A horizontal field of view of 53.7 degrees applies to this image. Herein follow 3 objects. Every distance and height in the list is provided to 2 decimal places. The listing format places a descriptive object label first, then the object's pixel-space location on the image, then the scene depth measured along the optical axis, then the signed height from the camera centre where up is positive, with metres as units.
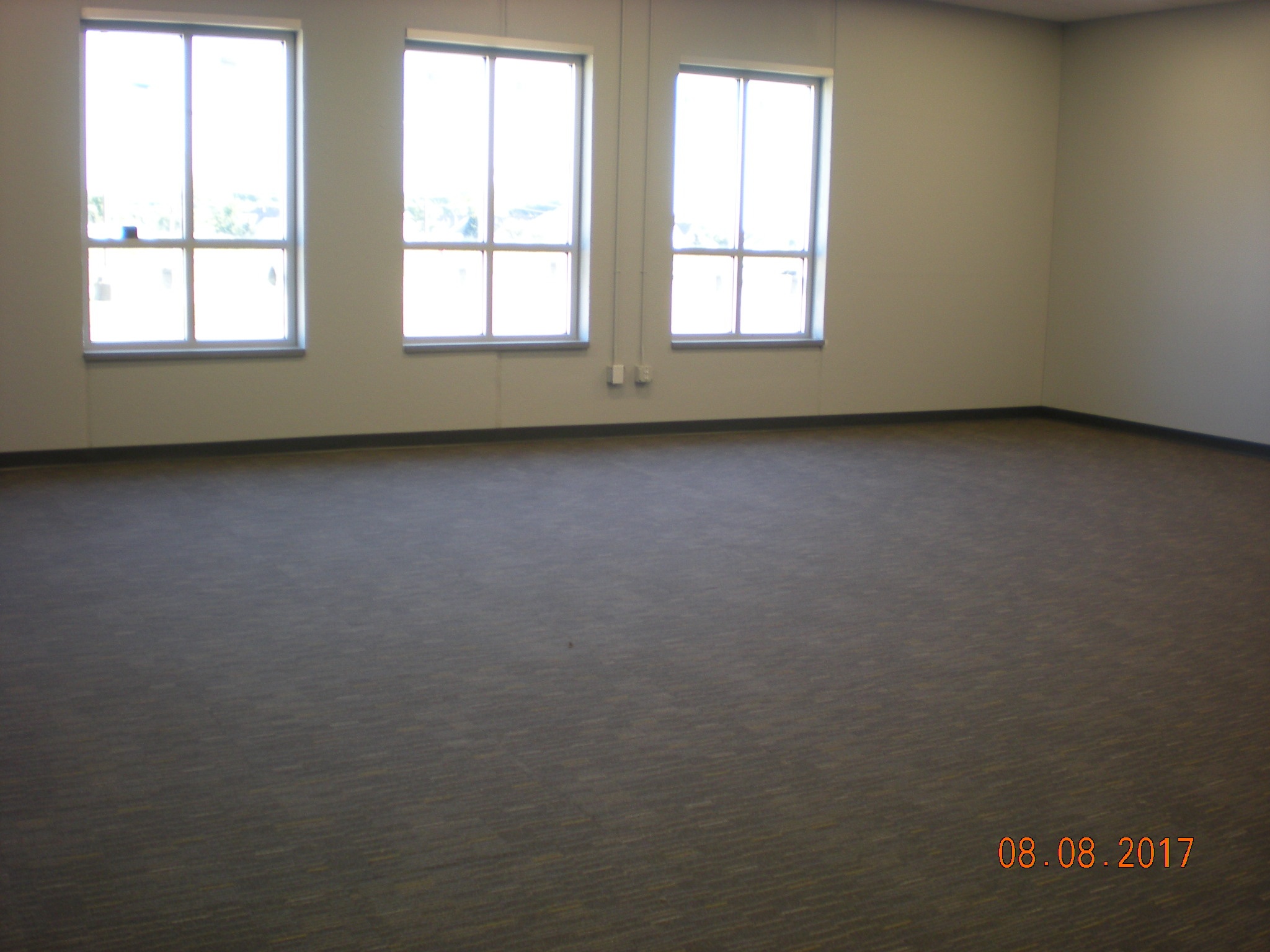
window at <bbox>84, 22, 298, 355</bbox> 7.29 +0.60
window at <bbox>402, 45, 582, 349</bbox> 8.16 +0.67
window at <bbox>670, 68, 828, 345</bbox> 8.98 +0.71
